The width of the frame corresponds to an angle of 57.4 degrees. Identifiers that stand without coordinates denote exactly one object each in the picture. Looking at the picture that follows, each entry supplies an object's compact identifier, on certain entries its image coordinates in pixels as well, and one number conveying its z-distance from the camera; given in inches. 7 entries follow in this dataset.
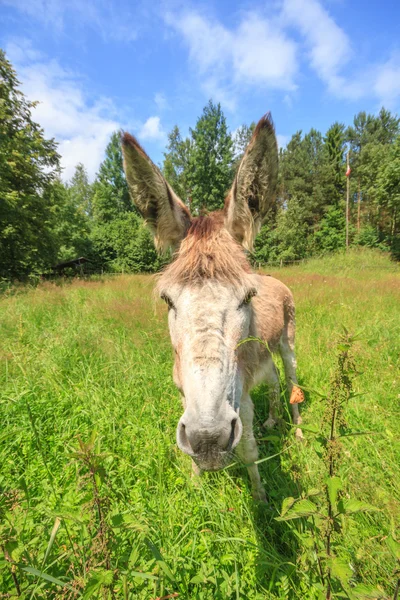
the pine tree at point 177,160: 1018.9
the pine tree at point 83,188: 1363.9
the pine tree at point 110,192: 1171.2
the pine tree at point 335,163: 1110.5
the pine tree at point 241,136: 1033.8
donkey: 23.2
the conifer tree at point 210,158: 957.7
